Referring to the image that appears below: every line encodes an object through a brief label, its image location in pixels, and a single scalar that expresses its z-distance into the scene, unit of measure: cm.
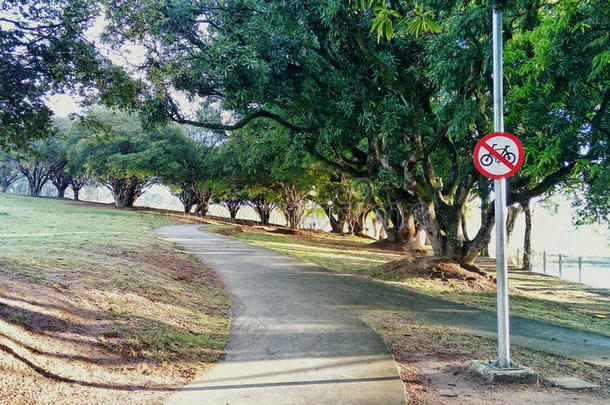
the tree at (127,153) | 3203
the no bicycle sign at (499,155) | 558
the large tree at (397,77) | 819
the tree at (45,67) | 617
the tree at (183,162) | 3325
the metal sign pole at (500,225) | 543
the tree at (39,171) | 4259
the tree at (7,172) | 4434
